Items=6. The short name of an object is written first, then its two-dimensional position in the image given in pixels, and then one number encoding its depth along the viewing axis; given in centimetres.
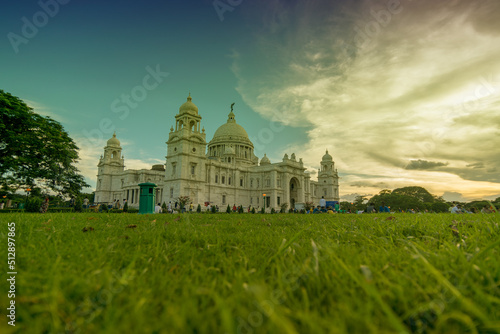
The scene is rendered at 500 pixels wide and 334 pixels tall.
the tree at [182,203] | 2867
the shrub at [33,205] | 1442
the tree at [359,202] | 8109
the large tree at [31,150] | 1878
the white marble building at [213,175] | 4353
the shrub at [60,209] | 2005
